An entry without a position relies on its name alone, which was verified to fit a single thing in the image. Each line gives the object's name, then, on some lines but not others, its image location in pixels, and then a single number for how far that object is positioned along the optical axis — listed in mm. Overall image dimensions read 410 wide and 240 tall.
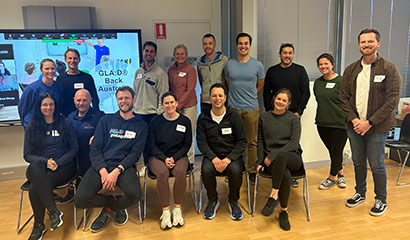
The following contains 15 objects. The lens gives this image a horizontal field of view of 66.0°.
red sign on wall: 4219
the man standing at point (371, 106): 2672
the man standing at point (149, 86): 3549
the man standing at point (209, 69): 3512
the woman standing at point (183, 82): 3543
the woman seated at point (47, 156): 2566
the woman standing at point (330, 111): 3258
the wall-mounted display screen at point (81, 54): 3697
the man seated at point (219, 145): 2873
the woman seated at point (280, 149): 2732
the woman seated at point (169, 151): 2771
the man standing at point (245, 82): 3355
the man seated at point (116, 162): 2586
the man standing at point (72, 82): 3352
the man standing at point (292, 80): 3379
